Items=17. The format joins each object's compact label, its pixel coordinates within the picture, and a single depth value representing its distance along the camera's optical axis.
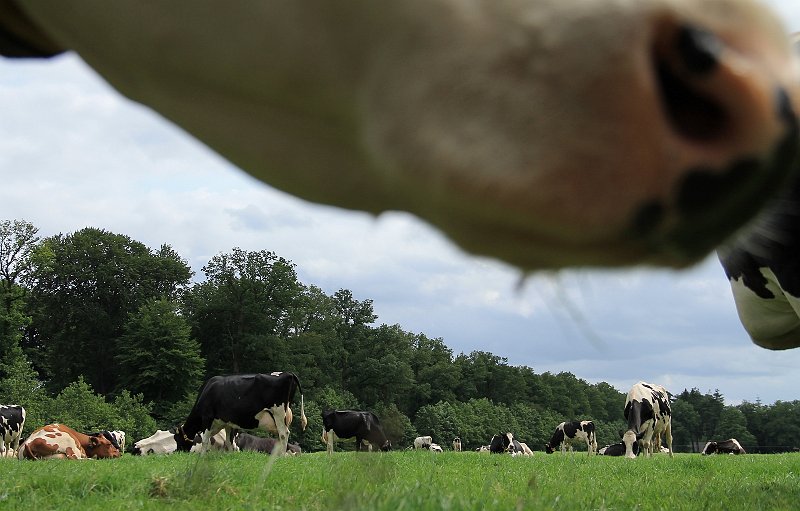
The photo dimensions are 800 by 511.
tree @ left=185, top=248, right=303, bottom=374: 45.94
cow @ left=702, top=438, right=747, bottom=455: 29.73
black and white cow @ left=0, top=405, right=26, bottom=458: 19.41
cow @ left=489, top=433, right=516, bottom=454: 30.23
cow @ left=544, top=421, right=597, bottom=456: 29.19
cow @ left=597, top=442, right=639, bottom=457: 28.65
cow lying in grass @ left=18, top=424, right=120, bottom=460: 16.66
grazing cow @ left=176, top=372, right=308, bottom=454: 16.87
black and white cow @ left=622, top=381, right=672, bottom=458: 20.61
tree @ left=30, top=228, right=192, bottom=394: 46.19
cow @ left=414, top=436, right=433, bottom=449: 39.49
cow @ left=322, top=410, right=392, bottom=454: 22.22
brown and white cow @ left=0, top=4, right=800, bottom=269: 0.96
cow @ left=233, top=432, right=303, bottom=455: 22.77
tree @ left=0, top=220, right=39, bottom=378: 37.91
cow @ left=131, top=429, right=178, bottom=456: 21.89
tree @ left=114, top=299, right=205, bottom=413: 43.25
